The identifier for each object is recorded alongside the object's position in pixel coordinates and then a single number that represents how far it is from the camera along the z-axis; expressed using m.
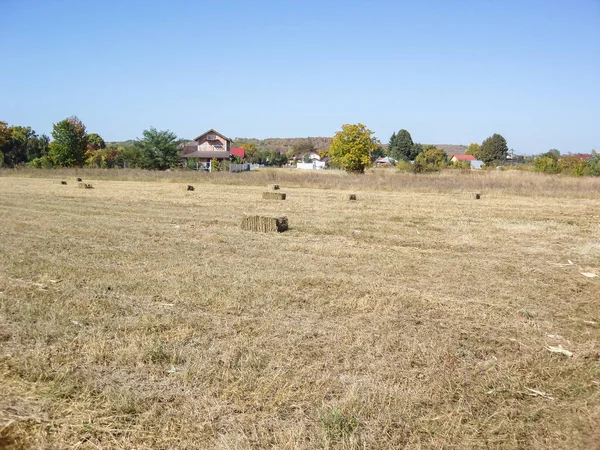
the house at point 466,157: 126.36
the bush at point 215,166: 66.04
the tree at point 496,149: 104.75
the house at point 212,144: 96.62
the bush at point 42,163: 58.74
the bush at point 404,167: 54.31
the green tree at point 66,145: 59.59
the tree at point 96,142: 106.84
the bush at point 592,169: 44.42
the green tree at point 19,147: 77.00
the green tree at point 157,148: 60.88
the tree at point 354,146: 56.88
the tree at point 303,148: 175.38
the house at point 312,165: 109.92
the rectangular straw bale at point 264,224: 13.95
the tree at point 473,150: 134.43
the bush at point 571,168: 44.06
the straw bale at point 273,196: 24.56
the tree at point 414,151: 109.88
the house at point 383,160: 118.19
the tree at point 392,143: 127.01
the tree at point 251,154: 123.86
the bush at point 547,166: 49.27
